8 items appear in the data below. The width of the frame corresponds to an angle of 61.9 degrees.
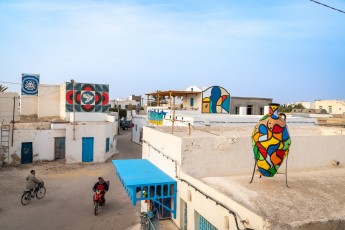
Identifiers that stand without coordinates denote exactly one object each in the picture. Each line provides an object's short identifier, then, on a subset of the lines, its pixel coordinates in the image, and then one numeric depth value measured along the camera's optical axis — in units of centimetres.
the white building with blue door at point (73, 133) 2222
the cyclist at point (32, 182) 1372
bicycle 1375
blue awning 833
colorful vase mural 696
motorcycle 1266
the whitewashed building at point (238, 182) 575
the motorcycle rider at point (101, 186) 1308
